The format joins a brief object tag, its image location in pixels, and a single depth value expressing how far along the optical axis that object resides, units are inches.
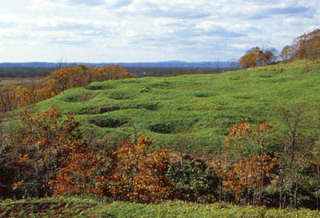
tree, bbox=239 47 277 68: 3572.8
